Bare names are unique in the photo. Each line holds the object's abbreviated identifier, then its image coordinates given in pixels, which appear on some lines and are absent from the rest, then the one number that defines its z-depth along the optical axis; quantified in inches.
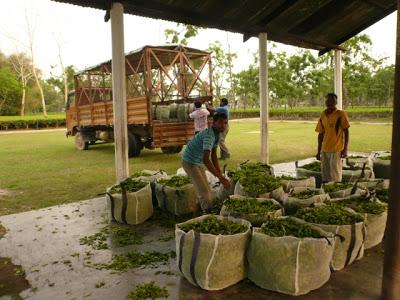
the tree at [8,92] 1818.4
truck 427.8
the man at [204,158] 162.7
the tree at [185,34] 832.9
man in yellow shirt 213.6
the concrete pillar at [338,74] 384.5
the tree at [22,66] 1955.0
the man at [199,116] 392.8
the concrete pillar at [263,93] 302.2
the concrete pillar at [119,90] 214.7
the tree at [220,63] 1634.1
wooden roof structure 231.6
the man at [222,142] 396.9
